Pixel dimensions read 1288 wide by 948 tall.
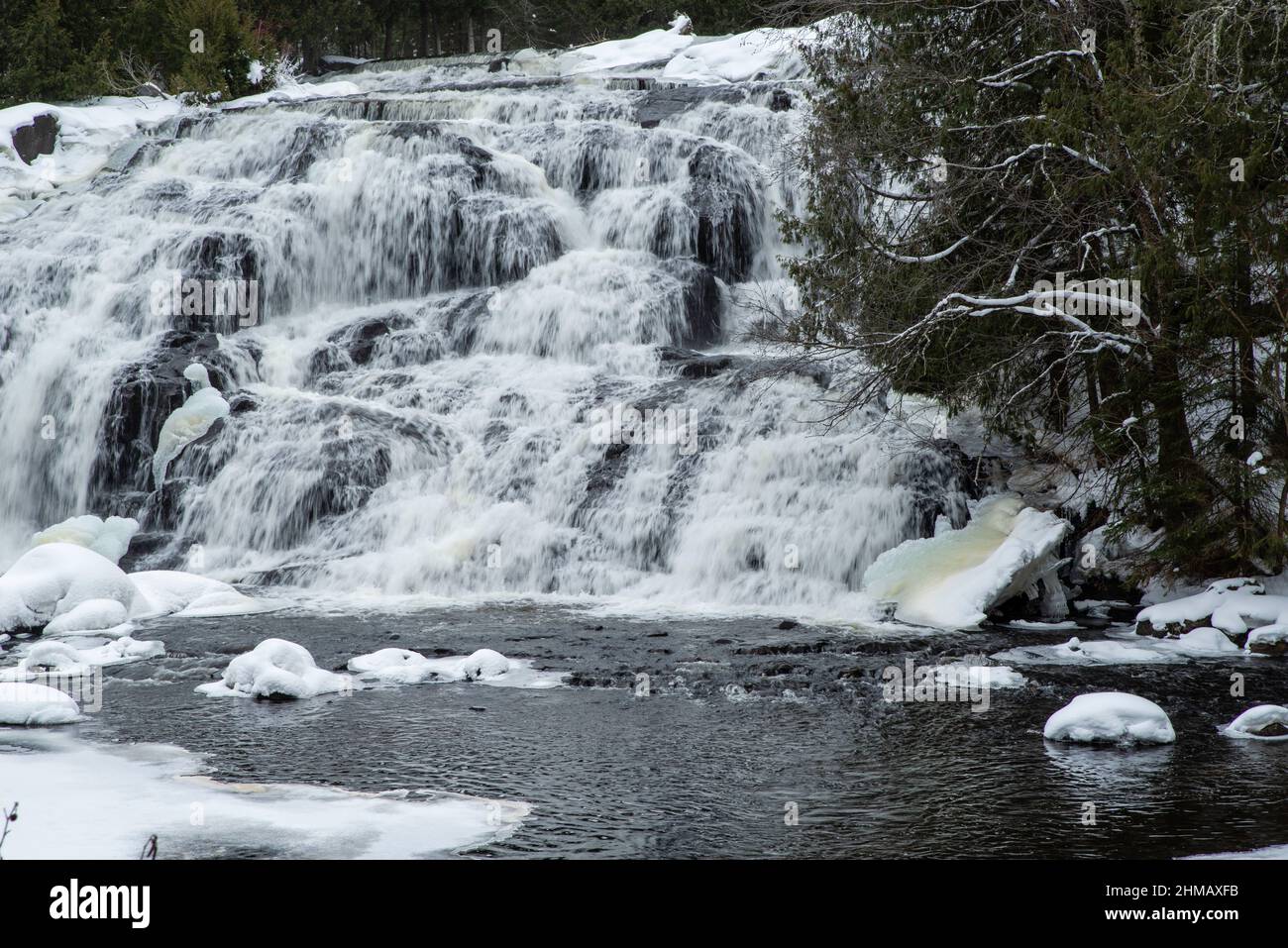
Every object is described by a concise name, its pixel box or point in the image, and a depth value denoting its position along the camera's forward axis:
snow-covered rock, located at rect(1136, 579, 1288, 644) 12.89
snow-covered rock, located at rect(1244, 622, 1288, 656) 12.35
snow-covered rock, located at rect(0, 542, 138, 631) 13.88
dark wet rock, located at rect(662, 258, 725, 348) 21.48
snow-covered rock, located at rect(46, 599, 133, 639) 13.63
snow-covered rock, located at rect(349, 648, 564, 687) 11.42
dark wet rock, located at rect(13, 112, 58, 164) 29.47
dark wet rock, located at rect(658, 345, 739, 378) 18.88
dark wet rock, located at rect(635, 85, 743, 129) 26.88
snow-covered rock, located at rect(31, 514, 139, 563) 18.00
